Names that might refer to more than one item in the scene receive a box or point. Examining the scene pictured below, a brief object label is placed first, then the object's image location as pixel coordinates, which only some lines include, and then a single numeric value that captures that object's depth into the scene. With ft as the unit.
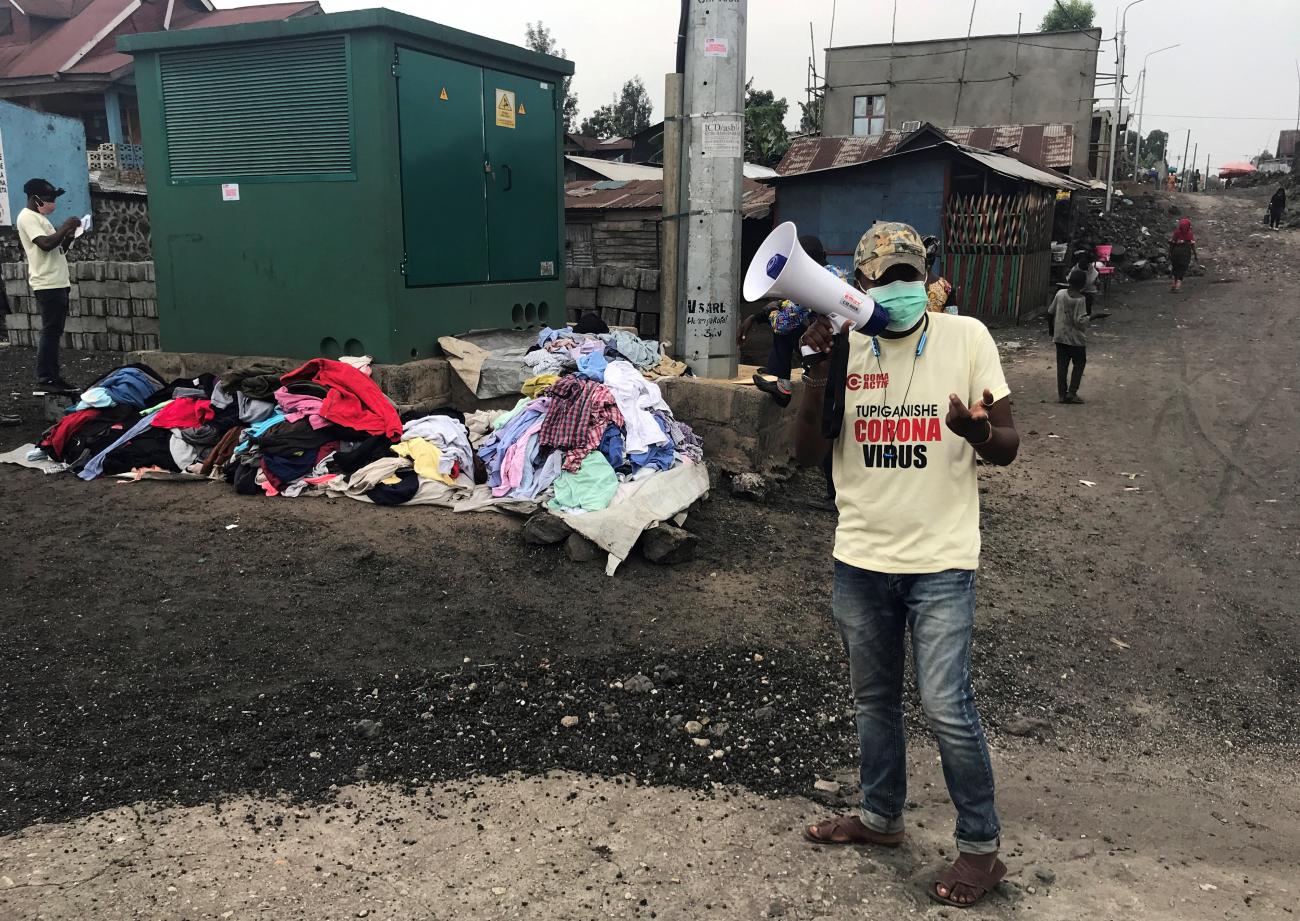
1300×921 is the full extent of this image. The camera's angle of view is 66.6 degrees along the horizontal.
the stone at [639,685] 12.74
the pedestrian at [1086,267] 34.70
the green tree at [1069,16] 174.40
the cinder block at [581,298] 38.45
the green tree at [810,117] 121.57
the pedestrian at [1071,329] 33.50
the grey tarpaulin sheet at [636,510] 16.31
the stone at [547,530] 16.67
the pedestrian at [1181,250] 61.77
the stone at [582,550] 16.44
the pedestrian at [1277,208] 84.89
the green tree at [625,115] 150.28
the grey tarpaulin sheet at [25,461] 20.51
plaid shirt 18.13
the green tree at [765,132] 105.70
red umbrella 160.66
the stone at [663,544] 16.56
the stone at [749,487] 19.94
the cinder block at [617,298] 37.24
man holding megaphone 8.33
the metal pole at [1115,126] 81.87
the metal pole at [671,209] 20.42
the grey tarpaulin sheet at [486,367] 22.16
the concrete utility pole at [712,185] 19.54
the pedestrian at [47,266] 25.86
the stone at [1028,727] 12.42
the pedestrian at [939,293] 21.20
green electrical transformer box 20.85
